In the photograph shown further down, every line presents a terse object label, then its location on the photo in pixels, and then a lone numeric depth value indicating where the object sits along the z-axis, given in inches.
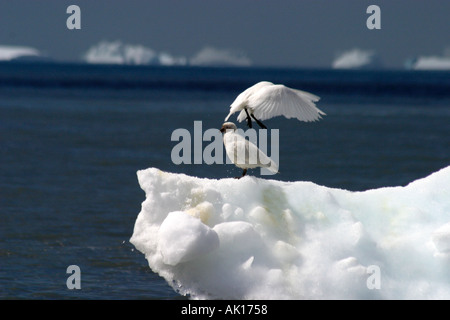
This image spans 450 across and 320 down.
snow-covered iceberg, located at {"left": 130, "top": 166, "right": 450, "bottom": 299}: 714.8
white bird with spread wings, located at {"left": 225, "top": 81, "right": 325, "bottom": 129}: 786.8
